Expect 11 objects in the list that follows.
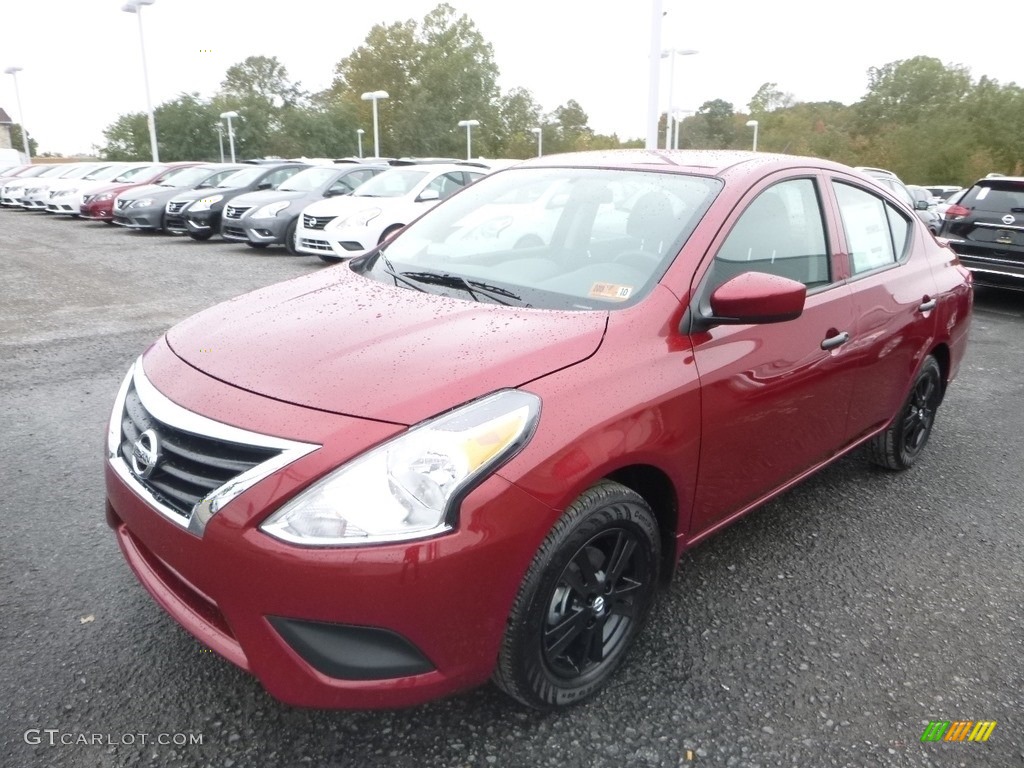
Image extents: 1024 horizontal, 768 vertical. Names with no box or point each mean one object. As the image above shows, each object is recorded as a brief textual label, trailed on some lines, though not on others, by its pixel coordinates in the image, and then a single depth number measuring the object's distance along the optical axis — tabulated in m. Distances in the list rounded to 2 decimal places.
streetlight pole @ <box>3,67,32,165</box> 40.72
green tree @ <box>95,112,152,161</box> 48.22
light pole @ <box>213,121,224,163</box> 50.00
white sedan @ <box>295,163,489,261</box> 10.91
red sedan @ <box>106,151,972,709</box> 1.82
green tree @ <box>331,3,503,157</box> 67.50
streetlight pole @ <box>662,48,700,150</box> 24.00
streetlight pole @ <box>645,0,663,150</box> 14.45
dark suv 8.30
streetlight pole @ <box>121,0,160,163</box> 25.20
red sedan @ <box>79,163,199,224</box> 17.64
